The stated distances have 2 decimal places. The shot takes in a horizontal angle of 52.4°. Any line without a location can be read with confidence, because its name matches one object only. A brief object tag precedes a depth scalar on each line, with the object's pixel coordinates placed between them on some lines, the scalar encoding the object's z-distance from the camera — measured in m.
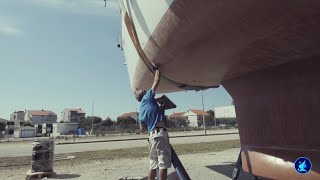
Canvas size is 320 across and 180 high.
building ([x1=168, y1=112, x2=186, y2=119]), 132.65
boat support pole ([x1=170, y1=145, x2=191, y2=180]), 4.56
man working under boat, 4.06
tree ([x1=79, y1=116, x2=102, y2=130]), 97.03
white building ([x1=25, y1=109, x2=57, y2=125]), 118.81
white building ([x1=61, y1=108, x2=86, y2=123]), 124.50
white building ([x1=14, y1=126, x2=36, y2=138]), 61.69
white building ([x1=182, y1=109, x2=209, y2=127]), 109.50
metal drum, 8.79
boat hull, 2.78
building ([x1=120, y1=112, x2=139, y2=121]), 130.90
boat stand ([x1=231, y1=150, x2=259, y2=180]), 5.71
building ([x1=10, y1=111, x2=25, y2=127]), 127.79
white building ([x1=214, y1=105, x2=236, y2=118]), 100.33
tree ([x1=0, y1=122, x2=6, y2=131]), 67.03
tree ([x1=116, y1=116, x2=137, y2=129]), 93.62
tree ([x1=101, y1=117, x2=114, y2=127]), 96.50
